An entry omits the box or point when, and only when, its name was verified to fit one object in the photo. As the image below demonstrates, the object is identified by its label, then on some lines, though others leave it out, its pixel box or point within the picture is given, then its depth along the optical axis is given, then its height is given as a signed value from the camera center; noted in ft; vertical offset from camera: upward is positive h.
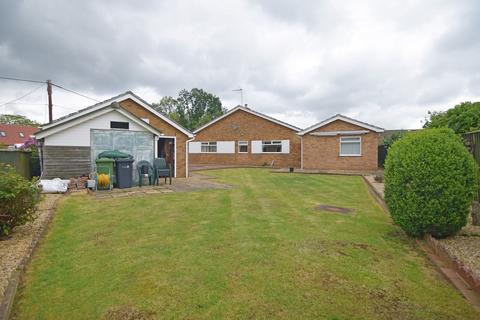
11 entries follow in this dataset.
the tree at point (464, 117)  34.83 +4.42
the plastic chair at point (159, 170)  39.70 -2.47
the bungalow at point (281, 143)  68.08 +2.53
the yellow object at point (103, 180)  34.71 -3.33
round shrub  14.37 -1.68
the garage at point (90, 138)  35.73 +1.94
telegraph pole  62.73 +11.59
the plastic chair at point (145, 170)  39.60 -2.46
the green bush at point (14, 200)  15.67 -2.70
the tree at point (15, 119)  217.36 +25.48
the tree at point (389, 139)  79.48 +3.60
